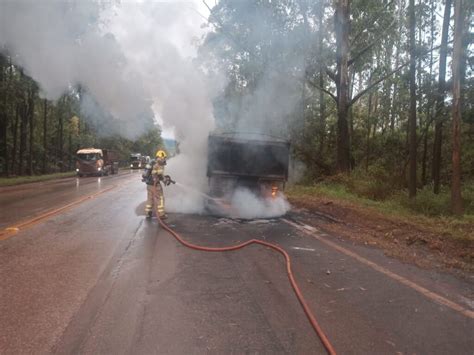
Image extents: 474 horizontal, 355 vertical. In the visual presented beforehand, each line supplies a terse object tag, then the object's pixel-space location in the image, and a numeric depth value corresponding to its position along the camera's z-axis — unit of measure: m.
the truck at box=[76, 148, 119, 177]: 36.16
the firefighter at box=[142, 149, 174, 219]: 10.70
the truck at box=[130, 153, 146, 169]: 54.43
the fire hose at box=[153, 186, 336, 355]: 3.54
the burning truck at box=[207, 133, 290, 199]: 11.45
